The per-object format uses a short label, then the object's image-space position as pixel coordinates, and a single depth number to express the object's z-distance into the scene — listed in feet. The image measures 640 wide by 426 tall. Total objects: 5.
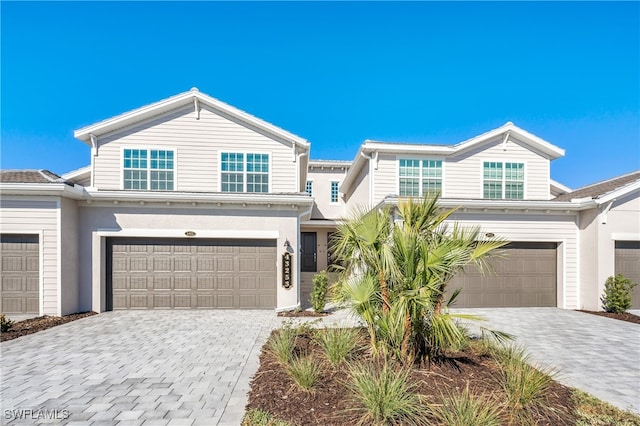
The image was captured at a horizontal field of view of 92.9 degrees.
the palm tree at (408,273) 14.65
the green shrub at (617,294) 32.04
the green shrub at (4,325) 24.26
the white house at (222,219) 29.66
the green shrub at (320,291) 32.24
